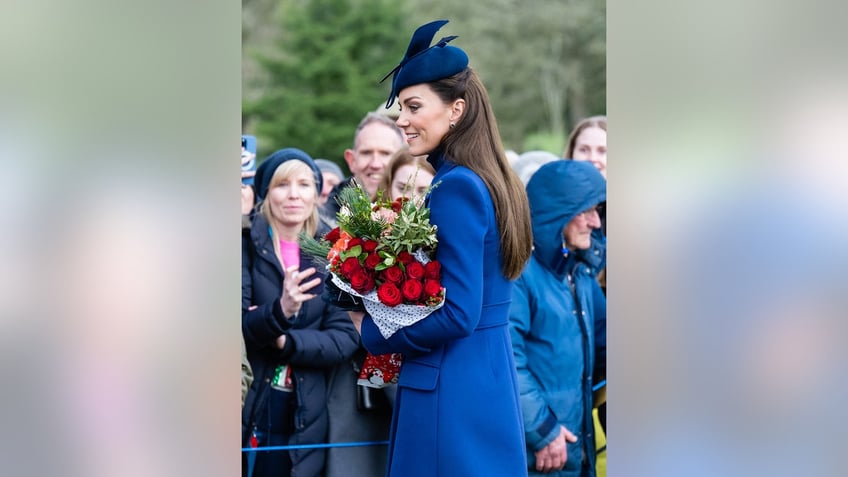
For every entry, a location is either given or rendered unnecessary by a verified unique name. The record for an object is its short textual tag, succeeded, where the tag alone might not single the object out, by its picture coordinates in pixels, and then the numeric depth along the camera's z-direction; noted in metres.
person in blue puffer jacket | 8.09
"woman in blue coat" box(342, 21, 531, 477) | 5.47
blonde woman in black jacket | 7.77
